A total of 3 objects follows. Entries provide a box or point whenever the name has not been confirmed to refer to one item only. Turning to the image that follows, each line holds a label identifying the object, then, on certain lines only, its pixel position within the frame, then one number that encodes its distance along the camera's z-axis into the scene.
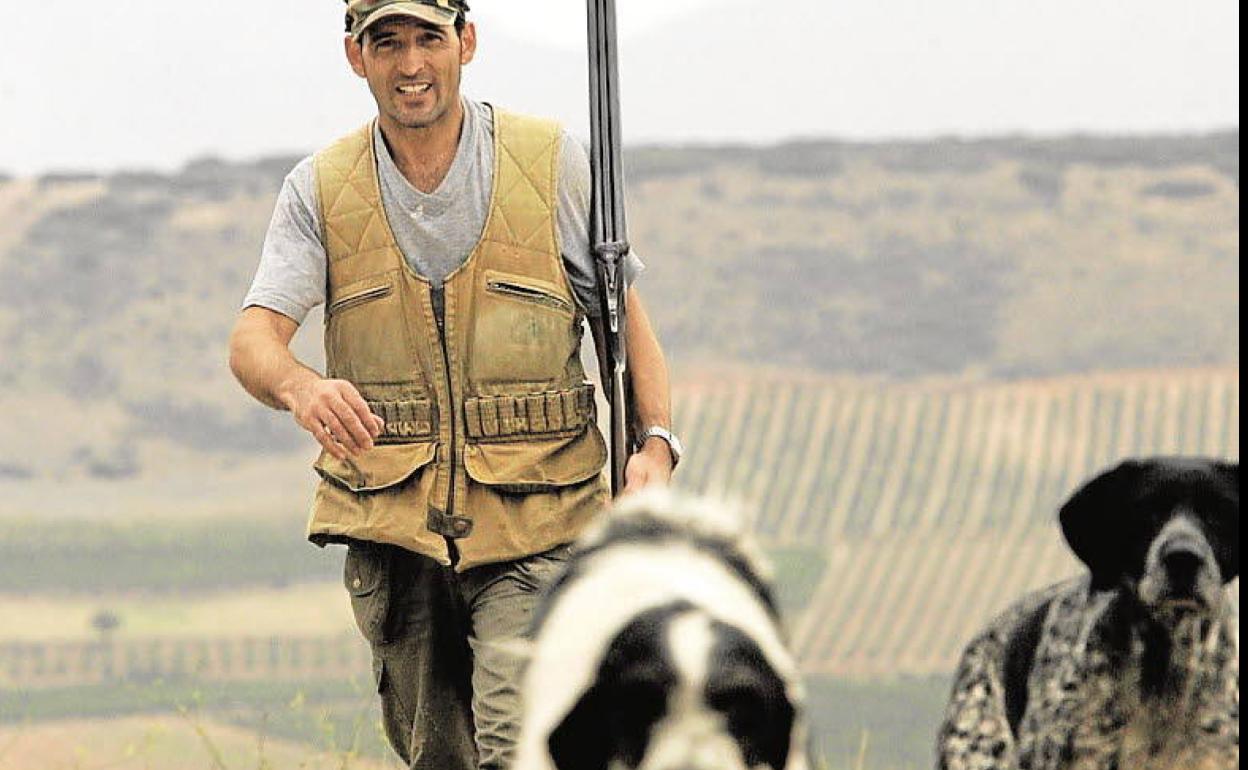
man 11.42
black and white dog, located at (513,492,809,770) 8.21
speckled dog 10.20
